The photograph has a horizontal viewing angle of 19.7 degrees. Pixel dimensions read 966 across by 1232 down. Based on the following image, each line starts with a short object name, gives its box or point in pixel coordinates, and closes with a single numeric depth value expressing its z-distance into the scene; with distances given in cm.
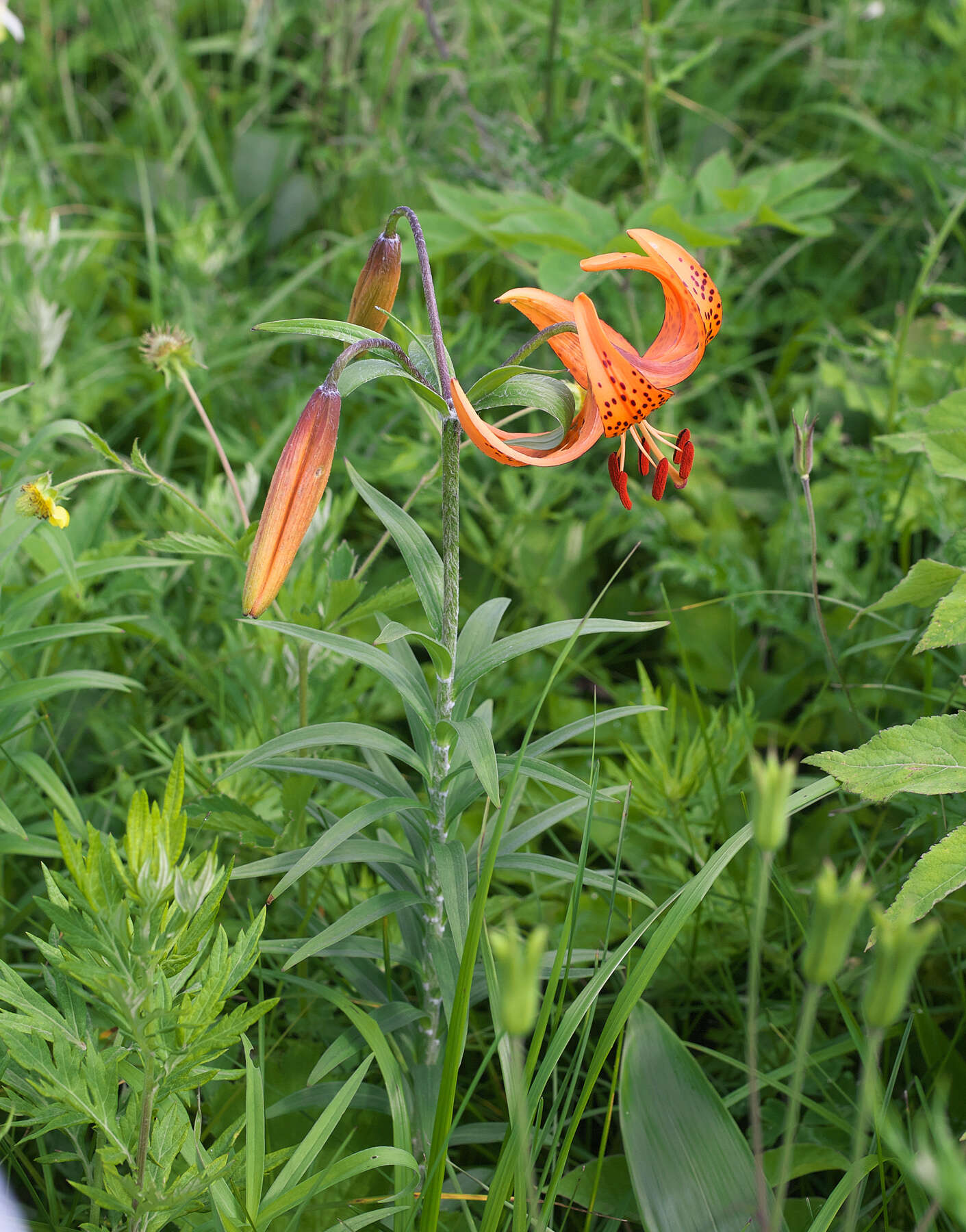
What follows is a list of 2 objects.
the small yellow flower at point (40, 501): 86
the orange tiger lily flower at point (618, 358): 76
